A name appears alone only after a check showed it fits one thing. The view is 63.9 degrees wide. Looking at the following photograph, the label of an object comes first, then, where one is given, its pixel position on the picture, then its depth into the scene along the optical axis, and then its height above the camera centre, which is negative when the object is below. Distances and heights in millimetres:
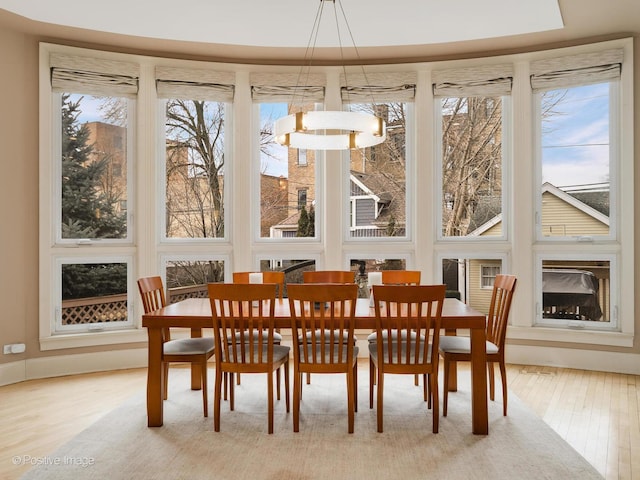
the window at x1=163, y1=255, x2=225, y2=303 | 4891 -300
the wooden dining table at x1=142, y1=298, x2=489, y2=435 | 3010 -553
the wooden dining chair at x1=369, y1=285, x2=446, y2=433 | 2867 -520
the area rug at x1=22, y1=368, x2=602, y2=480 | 2523 -1122
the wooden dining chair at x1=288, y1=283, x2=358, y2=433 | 2902 -570
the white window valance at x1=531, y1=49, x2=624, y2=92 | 4445 +1538
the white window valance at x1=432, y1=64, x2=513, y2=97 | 4801 +1532
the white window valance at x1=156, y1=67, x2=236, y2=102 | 4809 +1515
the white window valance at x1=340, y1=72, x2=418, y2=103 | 4984 +1522
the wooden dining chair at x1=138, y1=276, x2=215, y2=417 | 3242 -680
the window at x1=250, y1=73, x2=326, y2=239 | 5098 +639
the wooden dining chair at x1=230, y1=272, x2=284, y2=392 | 4071 -284
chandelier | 3092 +736
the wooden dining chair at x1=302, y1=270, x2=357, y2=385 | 4148 -275
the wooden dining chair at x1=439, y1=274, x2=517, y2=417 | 3188 -659
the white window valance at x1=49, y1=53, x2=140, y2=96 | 4438 +1498
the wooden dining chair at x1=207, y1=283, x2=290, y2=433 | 2924 -535
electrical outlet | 4172 -855
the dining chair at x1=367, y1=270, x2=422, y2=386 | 4121 -280
